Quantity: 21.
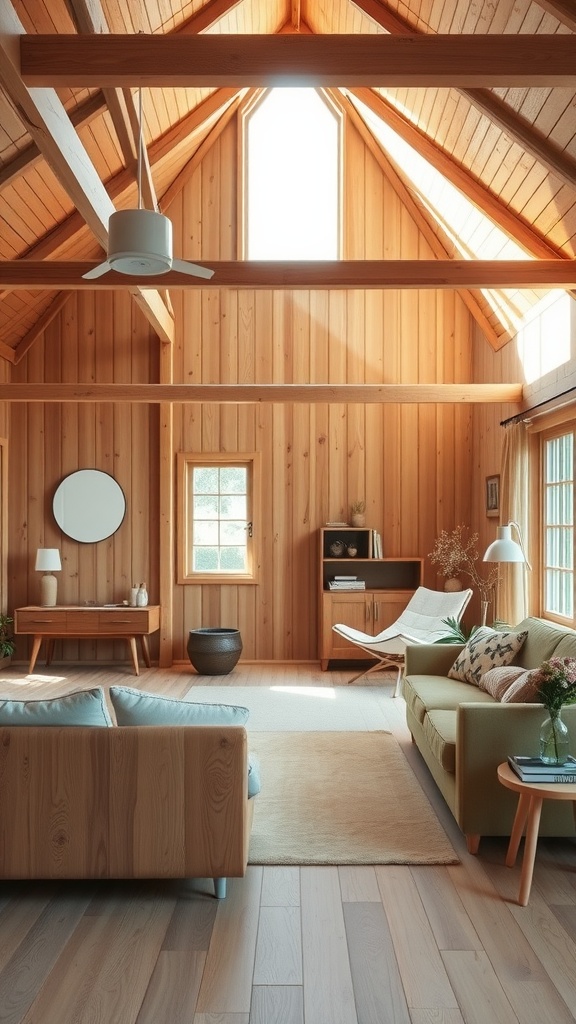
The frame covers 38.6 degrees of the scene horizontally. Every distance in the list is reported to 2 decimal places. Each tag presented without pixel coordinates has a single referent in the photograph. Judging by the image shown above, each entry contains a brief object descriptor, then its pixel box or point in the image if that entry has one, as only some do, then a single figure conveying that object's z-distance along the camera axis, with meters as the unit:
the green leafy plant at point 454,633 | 6.25
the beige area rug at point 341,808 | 3.35
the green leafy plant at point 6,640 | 7.60
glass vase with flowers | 3.06
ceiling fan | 3.16
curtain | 6.15
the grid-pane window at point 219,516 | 8.09
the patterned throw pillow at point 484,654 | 4.57
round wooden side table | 2.90
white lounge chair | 6.49
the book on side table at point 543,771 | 2.99
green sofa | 3.32
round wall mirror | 8.00
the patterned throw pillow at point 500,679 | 4.18
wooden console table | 7.34
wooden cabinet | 7.59
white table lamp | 7.50
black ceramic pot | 7.30
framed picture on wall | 7.08
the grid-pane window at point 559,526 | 5.62
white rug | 5.46
